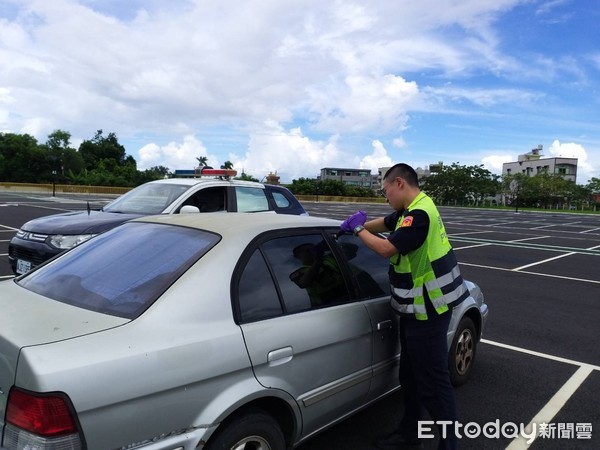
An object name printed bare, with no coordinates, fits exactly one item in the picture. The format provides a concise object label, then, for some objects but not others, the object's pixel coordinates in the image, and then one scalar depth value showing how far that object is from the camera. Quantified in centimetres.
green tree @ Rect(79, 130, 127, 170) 8862
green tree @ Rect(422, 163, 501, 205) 8853
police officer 273
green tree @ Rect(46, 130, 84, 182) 6288
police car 529
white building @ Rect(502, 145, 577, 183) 10650
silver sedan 174
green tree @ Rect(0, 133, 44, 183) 6293
